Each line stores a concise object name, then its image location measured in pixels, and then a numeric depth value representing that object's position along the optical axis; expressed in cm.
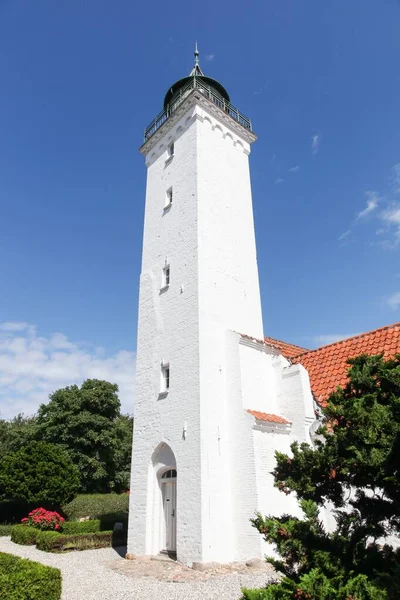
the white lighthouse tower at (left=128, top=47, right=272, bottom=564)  1211
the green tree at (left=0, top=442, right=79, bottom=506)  1895
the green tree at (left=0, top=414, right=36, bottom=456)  3206
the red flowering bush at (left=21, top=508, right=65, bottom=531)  1795
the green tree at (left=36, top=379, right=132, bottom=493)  2809
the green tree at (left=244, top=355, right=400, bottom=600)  547
